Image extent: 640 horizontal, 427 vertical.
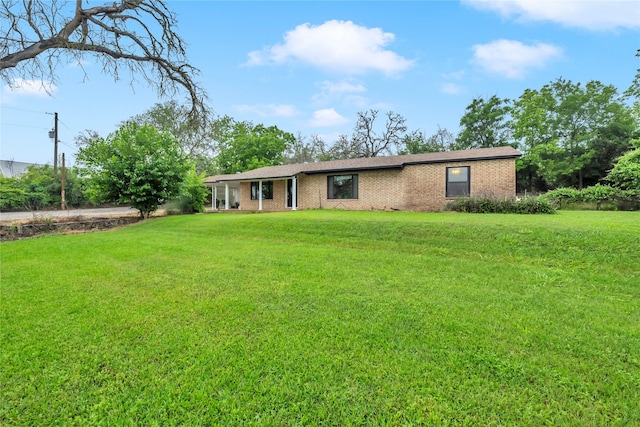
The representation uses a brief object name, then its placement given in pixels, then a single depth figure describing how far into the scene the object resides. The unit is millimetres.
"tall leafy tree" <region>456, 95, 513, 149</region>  30344
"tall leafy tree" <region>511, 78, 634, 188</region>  24672
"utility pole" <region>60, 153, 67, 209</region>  21525
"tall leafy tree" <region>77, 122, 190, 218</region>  13812
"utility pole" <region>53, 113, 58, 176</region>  22562
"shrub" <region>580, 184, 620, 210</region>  13799
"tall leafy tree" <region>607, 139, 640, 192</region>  13641
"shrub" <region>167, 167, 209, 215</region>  18109
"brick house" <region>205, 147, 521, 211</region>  12914
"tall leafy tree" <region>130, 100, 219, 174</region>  32688
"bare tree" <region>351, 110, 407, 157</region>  30906
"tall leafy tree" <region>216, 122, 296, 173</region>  32719
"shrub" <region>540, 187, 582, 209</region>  14873
